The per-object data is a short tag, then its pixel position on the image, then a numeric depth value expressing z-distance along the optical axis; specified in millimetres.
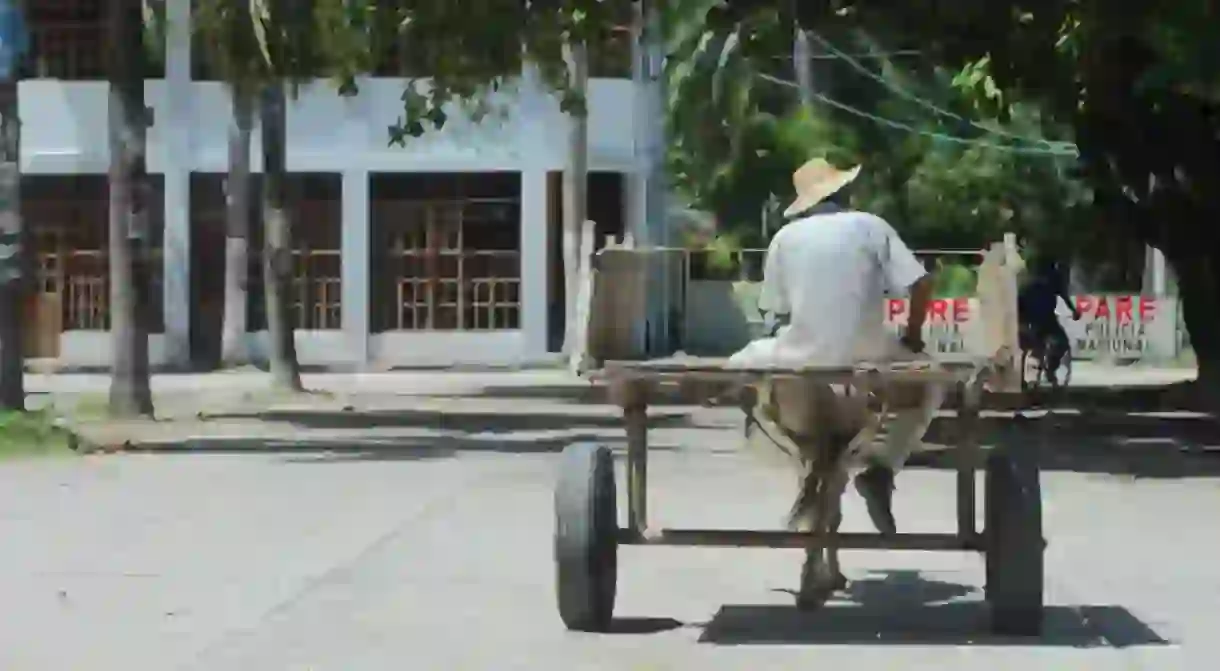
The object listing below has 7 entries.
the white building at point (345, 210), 35656
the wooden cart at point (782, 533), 8242
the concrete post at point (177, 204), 35812
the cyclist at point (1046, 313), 25516
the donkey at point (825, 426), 8453
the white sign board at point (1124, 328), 37906
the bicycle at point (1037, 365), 25703
